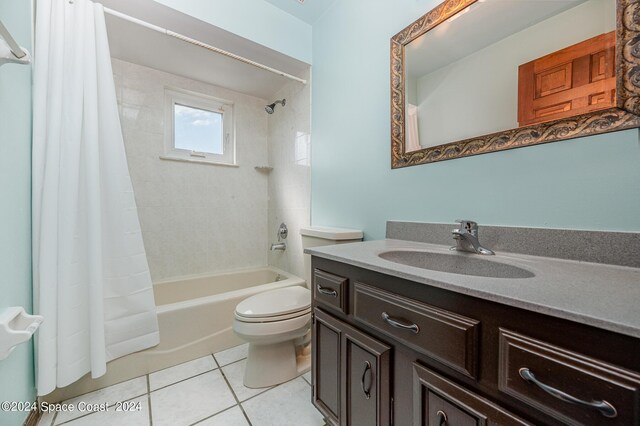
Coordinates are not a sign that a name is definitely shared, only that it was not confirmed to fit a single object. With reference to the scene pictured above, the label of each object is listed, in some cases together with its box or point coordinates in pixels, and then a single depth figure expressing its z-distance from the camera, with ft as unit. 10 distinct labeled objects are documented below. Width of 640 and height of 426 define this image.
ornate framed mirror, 2.28
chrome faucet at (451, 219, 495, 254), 2.93
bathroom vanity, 1.27
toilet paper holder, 2.35
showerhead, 7.33
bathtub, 4.28
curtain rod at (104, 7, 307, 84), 4.24
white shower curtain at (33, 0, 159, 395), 3.52
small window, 6.91
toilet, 4.06
